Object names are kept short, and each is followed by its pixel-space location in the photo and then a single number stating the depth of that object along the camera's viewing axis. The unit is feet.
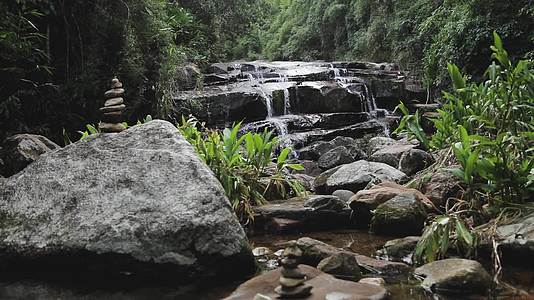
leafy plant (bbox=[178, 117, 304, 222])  16.88
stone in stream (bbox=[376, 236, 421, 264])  13.06
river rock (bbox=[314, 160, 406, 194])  20.42
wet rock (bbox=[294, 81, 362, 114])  40.96
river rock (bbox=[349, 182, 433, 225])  16.29
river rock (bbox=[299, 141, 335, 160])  32.22
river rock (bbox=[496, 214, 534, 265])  11.60
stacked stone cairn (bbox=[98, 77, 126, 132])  14.76
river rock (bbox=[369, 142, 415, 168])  26.12
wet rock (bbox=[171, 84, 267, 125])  36.81
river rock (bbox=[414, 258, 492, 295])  10.15
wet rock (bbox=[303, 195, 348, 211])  16.81
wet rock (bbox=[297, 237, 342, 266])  11.94
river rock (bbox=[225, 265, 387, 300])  8.79
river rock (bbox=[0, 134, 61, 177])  16.67
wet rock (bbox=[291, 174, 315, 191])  22.24
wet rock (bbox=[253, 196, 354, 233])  16.40
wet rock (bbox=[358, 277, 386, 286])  10.53
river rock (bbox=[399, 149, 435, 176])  23.73
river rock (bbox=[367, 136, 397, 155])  31.11
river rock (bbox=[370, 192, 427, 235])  14.94
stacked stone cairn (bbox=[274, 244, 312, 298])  8.63
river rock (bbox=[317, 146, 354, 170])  28.86
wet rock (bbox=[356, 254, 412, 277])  11.62
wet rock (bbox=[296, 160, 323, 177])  28.86
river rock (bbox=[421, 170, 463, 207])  16.38
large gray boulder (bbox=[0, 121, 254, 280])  10.73
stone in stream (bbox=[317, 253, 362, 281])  11.16
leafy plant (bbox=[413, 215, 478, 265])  12.03
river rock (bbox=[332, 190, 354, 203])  19.27
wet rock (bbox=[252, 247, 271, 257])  13.73
